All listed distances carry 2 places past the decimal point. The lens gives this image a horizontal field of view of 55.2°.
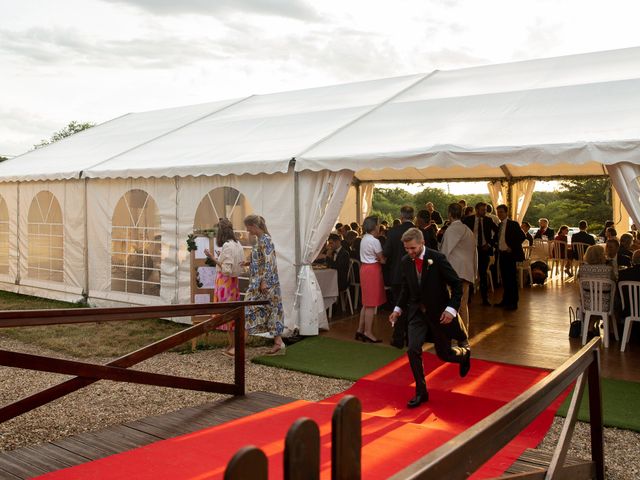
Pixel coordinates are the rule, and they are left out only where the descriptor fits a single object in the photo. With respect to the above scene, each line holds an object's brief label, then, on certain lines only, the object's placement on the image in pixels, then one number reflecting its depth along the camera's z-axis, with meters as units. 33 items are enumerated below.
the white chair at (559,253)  14.36
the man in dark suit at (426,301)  5.34
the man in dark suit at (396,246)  7.57
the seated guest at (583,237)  13.48
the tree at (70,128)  48.91
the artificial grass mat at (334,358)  6.62
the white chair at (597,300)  7.20
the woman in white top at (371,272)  7.65
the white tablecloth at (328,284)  9.29
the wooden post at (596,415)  3.53
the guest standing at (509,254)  9.88
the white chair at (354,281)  10.18
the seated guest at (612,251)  8.16
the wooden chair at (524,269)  13.02
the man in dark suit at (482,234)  10.55
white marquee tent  7.02
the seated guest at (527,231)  14.23
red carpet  3.77
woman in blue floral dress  7.11
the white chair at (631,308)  6.92
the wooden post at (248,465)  1.22
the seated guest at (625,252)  9.05
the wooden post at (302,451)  1.31
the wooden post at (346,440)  1.45
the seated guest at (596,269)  7.23
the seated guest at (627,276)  7.05
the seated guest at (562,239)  14.39
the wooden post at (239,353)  5.33
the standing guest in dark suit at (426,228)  8.21
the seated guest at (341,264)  9.72
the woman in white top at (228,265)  7.38
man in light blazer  8.29
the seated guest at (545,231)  15.72
